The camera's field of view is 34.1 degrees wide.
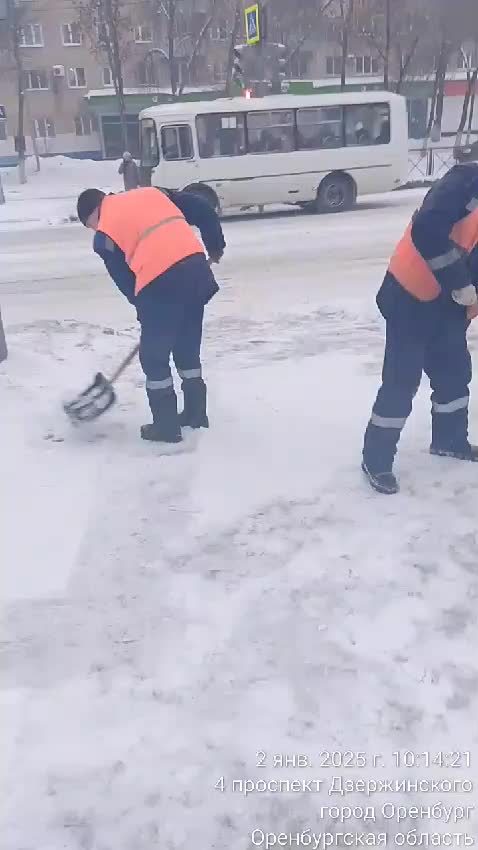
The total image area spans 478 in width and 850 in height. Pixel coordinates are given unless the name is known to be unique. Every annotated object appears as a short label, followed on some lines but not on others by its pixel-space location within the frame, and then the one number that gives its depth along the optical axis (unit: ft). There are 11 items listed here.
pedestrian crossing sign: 55.16
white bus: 51.47
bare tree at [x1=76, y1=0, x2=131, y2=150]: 81.51
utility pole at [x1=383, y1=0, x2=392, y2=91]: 90.94
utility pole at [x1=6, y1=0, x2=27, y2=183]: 89.81
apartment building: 117.50
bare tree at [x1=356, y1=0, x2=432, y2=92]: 92.27
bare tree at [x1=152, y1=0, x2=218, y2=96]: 96.08
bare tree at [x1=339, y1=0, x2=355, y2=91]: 98.74
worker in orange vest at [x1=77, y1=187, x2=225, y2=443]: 13.53
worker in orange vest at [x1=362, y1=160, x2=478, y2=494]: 10.92
